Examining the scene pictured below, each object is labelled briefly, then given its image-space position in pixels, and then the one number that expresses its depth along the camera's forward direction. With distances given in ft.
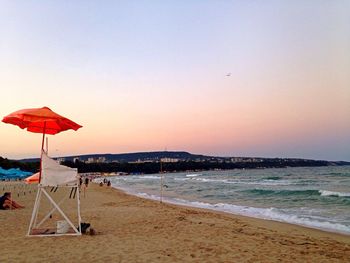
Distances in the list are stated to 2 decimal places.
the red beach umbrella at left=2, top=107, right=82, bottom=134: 28.43
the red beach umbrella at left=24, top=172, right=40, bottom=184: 34.46
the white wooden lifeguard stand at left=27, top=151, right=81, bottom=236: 28.25
